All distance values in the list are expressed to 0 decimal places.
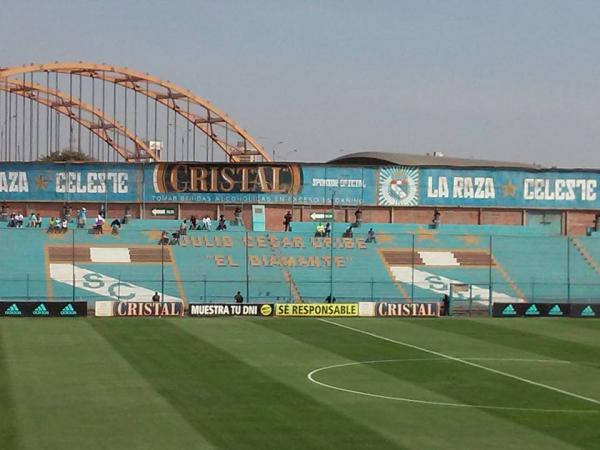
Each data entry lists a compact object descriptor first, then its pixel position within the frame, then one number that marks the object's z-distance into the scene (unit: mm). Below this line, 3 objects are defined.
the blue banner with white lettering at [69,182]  90562
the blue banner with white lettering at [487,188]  93625
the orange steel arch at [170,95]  108688
